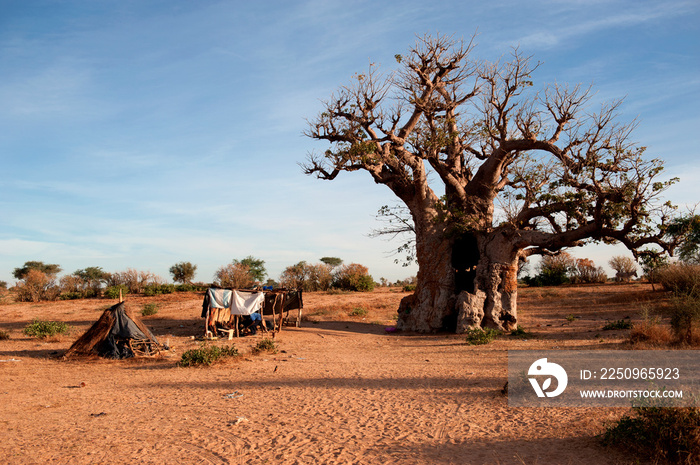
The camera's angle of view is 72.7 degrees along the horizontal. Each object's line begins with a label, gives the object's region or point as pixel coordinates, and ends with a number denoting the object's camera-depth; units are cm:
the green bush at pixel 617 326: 1298
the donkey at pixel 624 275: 3076
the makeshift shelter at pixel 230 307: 1405
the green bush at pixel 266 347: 1164
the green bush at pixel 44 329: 1388
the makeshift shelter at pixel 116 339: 1103
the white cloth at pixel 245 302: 1430
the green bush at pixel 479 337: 1185
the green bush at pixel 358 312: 2044
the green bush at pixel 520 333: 1288
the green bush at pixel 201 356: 976
